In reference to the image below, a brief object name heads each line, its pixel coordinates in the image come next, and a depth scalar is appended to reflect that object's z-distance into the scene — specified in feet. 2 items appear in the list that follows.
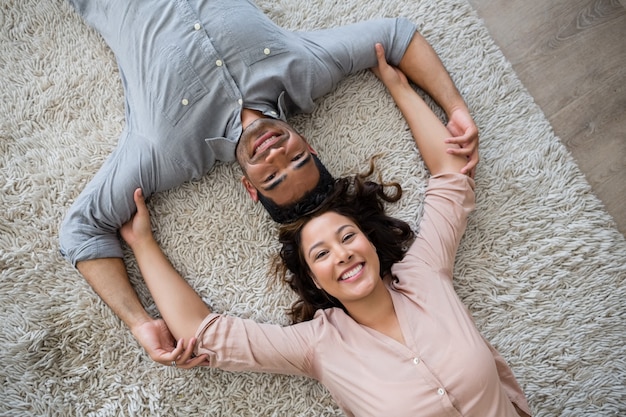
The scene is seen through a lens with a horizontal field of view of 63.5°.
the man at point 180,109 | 6.07
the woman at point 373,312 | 5.25
